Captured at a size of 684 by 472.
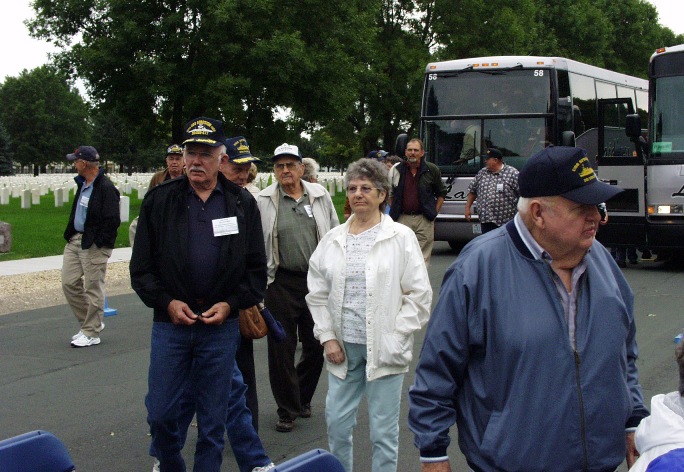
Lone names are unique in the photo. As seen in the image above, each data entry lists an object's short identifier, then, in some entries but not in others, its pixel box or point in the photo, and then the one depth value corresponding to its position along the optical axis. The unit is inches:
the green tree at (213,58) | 986.7
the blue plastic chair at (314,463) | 108.9
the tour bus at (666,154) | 549.3
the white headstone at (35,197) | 1355.8
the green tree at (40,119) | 3966.5
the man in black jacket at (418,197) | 424.2
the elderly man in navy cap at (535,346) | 106.5
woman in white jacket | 177.3
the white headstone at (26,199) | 1255.5
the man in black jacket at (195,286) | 168.1
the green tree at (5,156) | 3186.5
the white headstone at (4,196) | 1354.6
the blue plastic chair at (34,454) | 117.0
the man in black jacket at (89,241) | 334.0
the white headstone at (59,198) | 1301.4
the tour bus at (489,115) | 645.3
